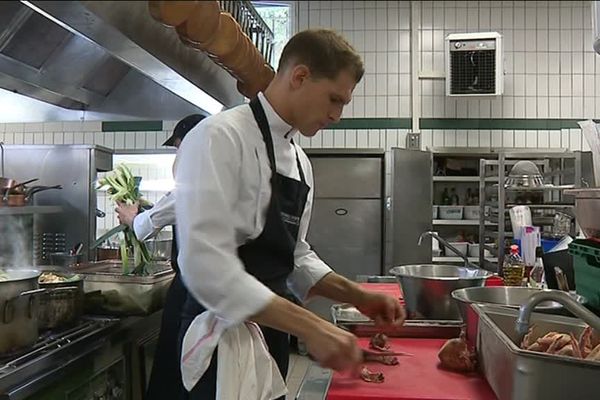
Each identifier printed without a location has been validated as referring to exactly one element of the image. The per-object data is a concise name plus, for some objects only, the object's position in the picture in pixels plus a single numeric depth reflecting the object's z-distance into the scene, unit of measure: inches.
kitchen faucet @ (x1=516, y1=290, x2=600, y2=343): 48.3
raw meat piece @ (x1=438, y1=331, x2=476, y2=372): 62.7
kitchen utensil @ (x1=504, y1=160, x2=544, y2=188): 147.2
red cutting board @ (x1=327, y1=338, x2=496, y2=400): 54.8
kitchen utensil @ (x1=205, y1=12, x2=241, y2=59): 97.3
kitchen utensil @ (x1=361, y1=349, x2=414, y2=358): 53.3
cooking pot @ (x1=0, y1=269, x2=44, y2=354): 62.4
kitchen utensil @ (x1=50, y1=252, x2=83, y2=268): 120.1
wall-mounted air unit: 207.2
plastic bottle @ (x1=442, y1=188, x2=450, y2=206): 223.9
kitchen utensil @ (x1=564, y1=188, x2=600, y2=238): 70.6
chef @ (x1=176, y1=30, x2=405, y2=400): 46.0
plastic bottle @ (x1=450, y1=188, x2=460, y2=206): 223.8
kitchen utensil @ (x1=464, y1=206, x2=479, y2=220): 214.8
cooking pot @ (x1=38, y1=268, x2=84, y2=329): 75.4
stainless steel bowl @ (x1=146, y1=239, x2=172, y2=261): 106.9
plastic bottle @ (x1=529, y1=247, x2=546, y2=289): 105.3
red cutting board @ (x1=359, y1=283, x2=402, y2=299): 108.8
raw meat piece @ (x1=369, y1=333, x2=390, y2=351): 71.0
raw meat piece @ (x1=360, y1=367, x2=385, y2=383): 58.8
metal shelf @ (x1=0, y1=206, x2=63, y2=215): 112.7
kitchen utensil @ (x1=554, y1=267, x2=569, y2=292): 92.1
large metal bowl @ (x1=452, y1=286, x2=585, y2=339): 72.9
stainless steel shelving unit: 162.1
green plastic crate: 68.2
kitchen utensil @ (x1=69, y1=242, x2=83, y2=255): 135.3
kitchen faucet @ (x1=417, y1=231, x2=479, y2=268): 128.6
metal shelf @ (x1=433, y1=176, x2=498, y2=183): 213.3
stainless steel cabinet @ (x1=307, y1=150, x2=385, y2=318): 217.5
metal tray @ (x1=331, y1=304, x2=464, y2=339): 78.1
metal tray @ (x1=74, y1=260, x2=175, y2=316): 90.0
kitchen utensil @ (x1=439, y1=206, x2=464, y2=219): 215.6
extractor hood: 70.5
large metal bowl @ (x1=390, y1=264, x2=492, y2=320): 80.4
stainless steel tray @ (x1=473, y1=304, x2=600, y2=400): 42.8
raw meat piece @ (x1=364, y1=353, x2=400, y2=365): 65.2
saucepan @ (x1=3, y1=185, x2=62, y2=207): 116.0
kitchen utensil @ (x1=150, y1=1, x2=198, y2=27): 56.3
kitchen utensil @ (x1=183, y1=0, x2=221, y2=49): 75.4
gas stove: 60.0
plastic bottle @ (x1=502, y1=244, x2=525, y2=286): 105.0
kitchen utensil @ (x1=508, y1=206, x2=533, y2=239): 134.7
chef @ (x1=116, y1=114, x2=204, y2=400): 68.3
